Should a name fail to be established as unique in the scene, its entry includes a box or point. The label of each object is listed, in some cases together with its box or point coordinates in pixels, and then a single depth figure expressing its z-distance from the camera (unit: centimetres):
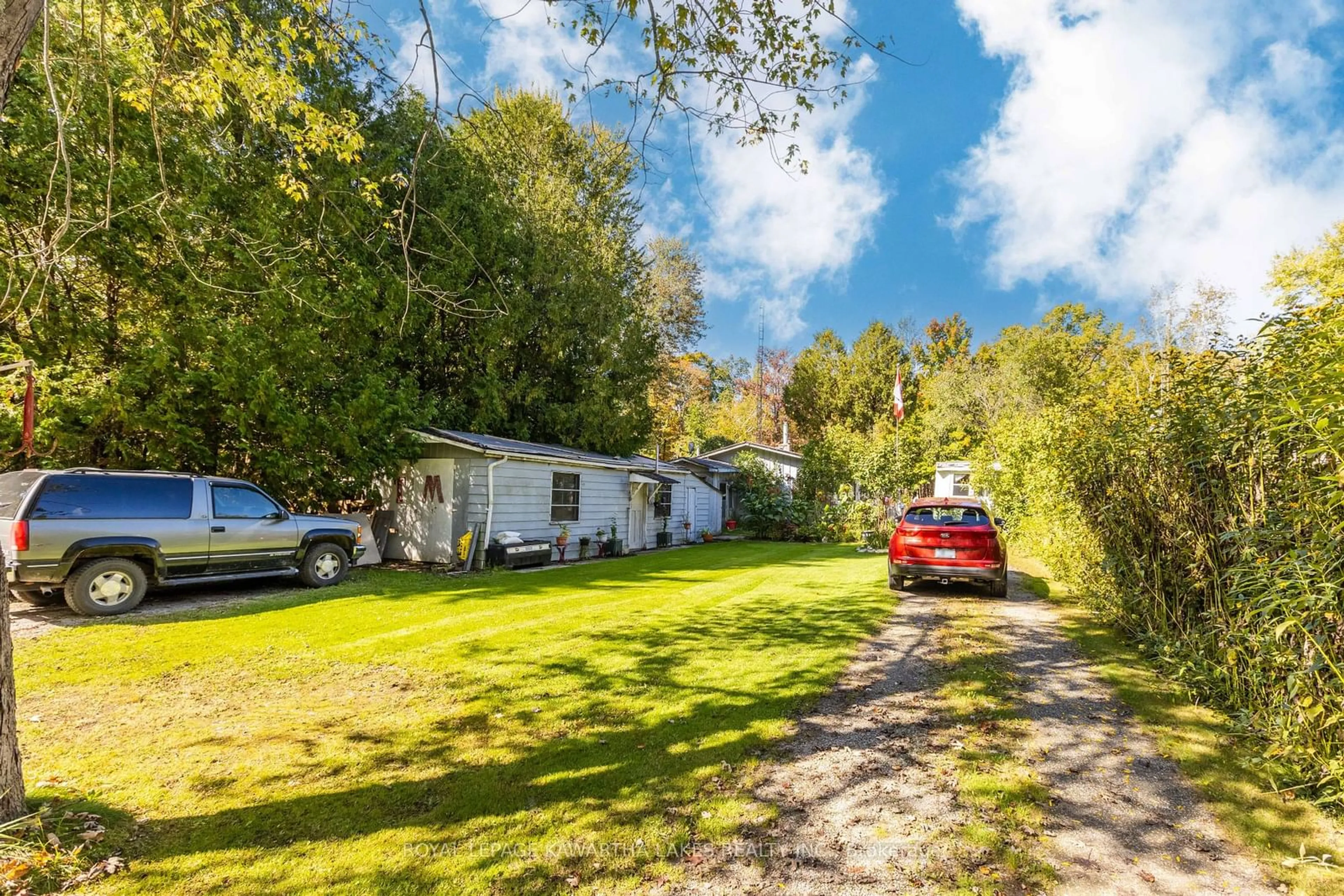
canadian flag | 2128
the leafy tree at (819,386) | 4000
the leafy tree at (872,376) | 3831
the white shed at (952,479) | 2659
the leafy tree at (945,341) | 4541
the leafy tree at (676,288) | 3359
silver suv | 669
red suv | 917
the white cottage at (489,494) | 1255
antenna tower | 4741
